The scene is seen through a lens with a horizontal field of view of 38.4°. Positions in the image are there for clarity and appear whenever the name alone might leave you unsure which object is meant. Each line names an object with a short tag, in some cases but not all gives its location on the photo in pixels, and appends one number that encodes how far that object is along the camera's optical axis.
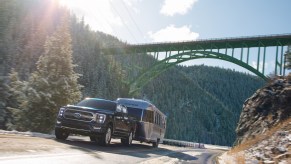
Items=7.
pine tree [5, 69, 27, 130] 27.59
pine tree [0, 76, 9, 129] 32.78
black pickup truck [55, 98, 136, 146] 15.37
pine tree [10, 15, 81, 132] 27.30
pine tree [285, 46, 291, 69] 32.27
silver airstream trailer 23.00
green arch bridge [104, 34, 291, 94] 50.66
